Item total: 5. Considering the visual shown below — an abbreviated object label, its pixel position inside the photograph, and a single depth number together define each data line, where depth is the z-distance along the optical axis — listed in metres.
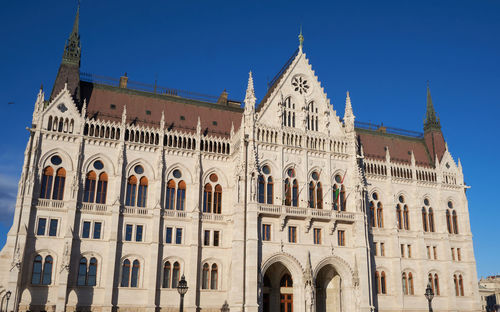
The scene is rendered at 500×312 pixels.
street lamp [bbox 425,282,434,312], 38.19
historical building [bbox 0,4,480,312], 45.31
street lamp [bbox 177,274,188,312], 30.59
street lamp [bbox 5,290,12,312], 40.09
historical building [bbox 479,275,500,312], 104.94
